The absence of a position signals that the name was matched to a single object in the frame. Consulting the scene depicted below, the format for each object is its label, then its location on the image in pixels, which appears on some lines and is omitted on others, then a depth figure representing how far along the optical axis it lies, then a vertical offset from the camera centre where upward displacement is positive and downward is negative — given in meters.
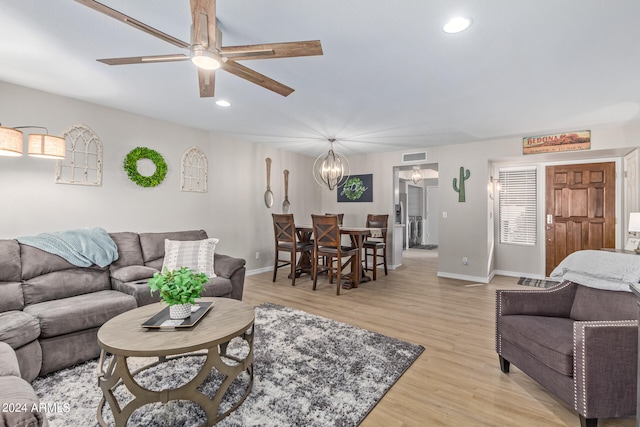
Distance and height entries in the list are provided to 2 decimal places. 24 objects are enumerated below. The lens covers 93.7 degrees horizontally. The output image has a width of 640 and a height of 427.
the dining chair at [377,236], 5.07 -0.38
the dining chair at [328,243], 4.22 -0.42
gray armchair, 1.54 -0.73
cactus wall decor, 5.15 +0.60
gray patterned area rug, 1.69 -1.14
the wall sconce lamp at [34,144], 2.37 +0.58
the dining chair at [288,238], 4.69 -0.38
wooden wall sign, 4.27 +1.08
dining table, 4.52 -0.47
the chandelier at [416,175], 8.12 +1.08
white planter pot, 1.85 -0.61
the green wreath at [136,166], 3.69 +0.60
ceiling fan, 1.50 +0.95
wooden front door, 4.66 +0.10
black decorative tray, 1.75 -0.66
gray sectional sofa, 1.98 -0.73
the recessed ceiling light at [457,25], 1.84 +1.20
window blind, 5.29 +0.18
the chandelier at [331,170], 4.85 +0.71
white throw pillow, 3.30 -0.47
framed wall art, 6.40 +0.56
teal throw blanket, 2.74 -0.31
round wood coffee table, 1.53 -0.69
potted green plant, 1.82 -0.47
